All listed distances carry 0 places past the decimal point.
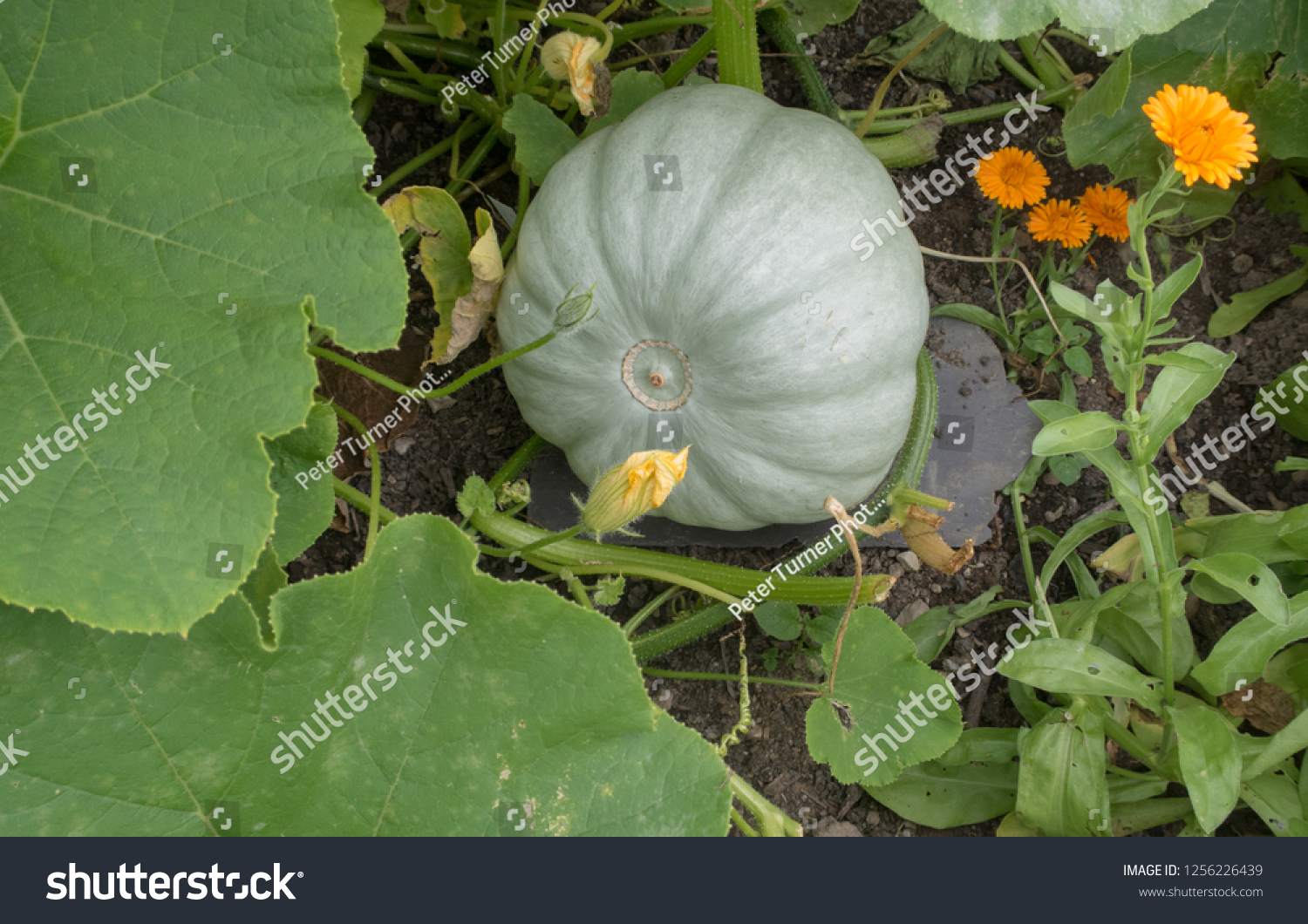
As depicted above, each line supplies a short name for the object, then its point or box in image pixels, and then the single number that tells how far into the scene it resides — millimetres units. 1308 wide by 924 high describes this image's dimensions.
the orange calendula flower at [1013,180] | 1944
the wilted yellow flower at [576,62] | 1711
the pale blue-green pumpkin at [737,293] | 1585
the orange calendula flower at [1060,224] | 1984
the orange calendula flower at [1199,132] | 1393
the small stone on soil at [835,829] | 1981
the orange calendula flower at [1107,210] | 1949
